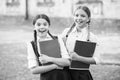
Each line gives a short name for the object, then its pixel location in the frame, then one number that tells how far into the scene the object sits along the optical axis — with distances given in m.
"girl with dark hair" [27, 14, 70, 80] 3.58
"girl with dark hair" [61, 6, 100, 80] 3.86
